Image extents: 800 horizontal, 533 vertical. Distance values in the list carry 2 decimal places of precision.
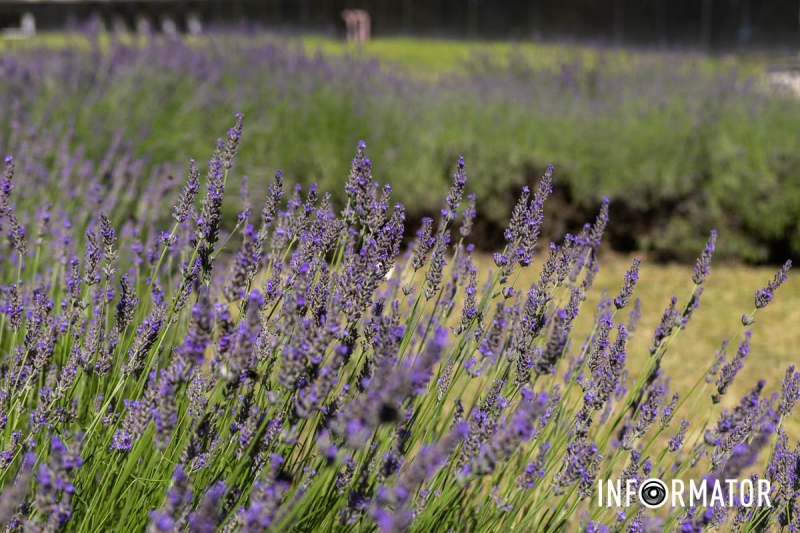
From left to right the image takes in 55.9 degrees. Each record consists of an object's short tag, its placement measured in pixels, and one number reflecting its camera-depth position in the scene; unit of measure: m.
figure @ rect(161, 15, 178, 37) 21.73
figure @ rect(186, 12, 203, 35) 22.08
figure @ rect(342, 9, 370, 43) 20.50
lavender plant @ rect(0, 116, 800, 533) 1.31
